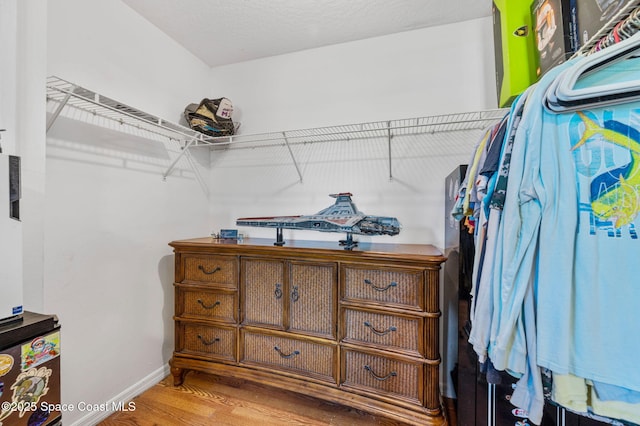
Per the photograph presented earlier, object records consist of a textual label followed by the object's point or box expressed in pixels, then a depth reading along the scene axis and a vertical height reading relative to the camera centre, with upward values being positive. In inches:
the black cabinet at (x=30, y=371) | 26.0 -16.0
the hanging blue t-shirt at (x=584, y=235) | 21.8 -2.1
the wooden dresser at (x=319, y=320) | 47.0 -21.6
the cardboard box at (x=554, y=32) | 30.9 +23.2
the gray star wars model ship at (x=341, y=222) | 52.3 -1.4
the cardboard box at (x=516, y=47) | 41.4 +27.0
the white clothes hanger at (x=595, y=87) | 21.5 +10.8
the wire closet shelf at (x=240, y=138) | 46.4 +21.6
